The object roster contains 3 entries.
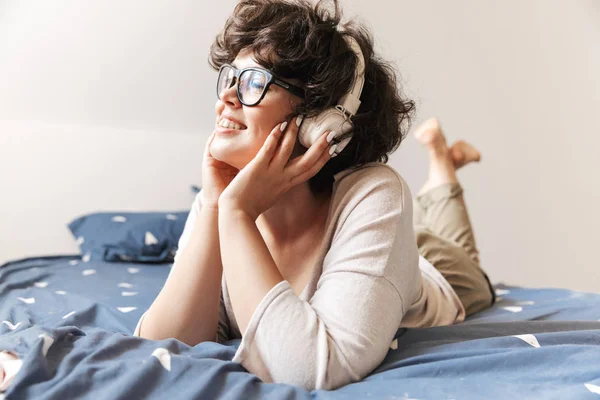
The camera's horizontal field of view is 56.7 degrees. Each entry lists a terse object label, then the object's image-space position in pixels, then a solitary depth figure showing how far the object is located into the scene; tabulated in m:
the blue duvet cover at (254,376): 0.72
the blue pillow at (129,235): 2.15
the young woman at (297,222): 0.84
